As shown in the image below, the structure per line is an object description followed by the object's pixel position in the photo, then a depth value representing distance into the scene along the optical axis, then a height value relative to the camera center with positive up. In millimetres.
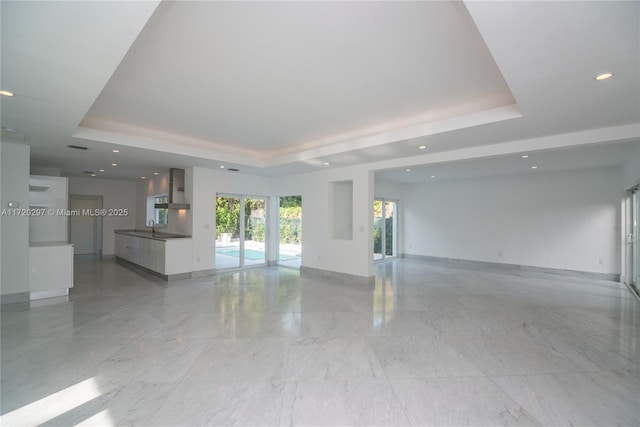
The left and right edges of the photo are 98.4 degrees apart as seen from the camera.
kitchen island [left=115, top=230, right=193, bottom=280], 6184 -946
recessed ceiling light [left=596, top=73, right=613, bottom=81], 2297 +1173
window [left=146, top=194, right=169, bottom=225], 8328 +72
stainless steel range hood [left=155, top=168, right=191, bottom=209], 6719 +648
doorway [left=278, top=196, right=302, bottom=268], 7992 -398
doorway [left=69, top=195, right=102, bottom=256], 9767 -397
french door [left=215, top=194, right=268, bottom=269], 7285 -463
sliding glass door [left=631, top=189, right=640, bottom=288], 5434 -434
